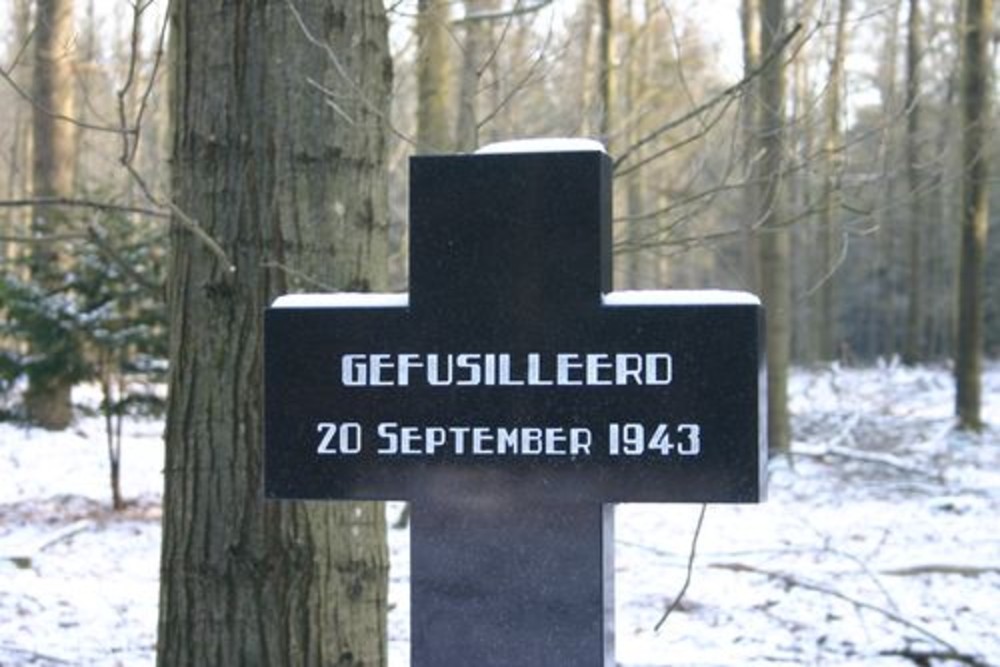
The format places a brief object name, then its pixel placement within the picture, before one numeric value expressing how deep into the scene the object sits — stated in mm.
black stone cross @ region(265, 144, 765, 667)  3076
